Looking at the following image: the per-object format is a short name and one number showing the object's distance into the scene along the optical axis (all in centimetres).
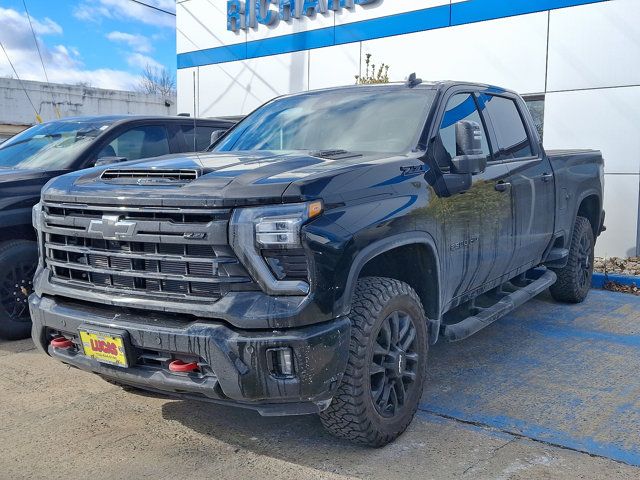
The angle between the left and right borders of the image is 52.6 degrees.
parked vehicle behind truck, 517
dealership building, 855
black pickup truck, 285
